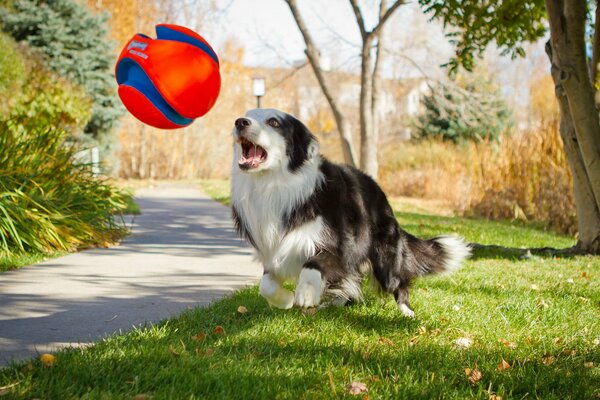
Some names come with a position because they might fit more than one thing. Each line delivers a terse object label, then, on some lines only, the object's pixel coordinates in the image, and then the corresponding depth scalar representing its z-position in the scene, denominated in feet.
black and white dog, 11.69
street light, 46.42
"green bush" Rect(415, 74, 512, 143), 72.38
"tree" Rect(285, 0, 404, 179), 42.63
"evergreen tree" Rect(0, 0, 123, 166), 50.90
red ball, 13.42
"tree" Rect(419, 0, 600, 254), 19.17
